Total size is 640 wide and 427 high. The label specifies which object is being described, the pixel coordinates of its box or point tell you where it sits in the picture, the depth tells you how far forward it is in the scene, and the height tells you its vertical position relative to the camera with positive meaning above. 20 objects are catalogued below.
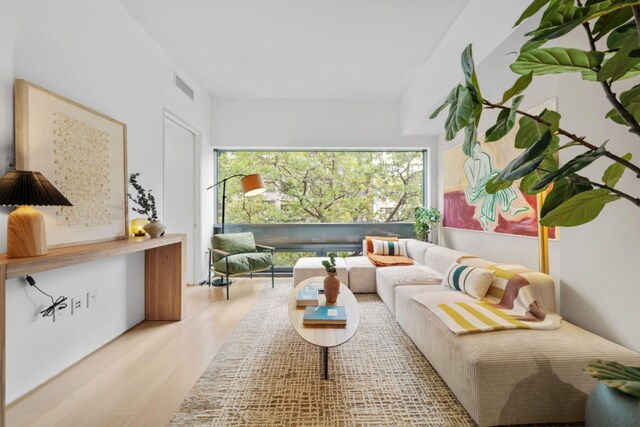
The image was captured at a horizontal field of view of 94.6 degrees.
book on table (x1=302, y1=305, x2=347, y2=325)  2.00 -0.71
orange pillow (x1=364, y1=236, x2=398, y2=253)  4.62 -0.40
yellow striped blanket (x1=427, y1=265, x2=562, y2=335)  1.82 -0.67
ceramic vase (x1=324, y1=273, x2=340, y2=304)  2.41 -0.61
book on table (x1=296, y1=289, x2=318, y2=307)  2.37 -0.68
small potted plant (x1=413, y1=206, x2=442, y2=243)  4.59 -0.10
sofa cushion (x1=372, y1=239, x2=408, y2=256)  4.45 -0.51
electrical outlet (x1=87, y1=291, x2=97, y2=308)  2.33 -0.67
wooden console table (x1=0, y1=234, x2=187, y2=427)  2.62 -0.62
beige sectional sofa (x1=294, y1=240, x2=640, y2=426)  1.51 -0.82
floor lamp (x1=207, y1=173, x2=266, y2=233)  4.42 +0.47
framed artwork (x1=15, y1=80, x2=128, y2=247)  1.82 +0.40
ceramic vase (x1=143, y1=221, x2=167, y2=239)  2.81 -0.13
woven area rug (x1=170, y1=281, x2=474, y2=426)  1.63 -1.11
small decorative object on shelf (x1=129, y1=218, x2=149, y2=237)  2.85 -0.12
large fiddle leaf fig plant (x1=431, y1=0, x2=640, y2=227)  0.80 +0.36
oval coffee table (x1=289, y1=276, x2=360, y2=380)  1.79 -0.76
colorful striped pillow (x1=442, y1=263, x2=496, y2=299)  2.42 -0.57
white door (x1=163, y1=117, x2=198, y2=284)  4.34 +0.46
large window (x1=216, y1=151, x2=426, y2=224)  5.19 +0.45
